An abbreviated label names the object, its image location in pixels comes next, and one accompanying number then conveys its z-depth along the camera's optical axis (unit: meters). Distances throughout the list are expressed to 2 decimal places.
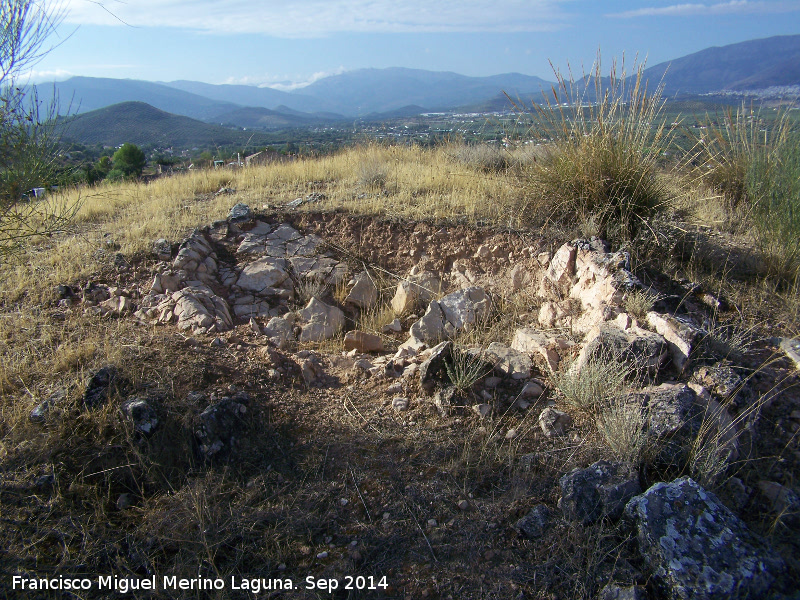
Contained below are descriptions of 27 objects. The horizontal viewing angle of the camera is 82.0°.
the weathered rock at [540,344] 3.58
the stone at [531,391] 3.32
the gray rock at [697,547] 2.00
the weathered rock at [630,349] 3.13
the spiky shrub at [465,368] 3.27
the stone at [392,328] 4.63
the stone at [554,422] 3.02
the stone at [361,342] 4.30
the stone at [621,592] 1.98
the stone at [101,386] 2.97
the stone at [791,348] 3.30
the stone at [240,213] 5.90
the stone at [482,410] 3.16
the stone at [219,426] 2.86
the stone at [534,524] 2.35
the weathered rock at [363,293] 5.11
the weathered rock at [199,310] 4.19
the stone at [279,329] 4.40
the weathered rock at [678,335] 3.18
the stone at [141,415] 2.86
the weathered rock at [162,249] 5.22
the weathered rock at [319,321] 4.52
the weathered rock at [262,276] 5.13
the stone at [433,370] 3.38
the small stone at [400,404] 3.31
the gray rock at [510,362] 3.48
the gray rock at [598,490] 2.38
